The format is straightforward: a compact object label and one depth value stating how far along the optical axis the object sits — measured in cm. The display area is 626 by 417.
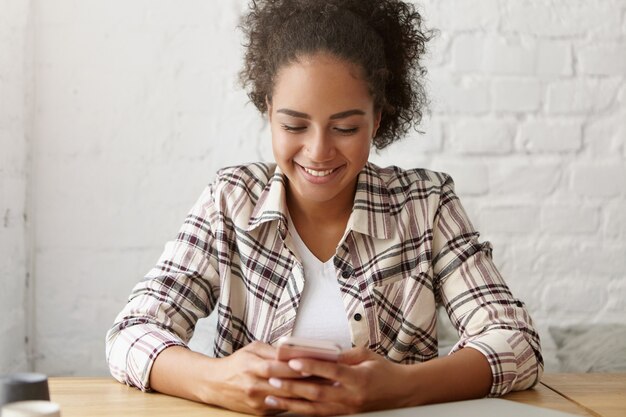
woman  136
